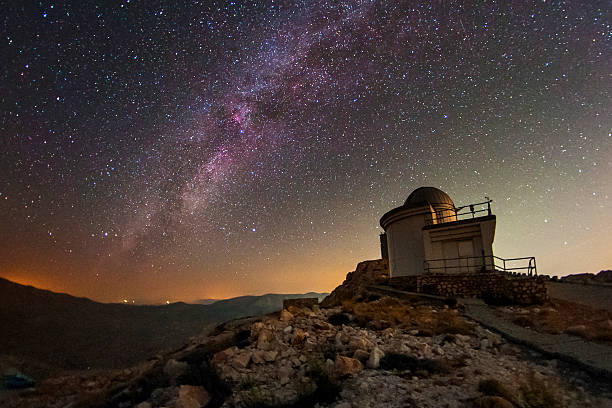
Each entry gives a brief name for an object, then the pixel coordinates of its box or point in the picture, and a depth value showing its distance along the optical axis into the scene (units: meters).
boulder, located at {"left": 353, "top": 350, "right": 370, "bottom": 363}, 7.82
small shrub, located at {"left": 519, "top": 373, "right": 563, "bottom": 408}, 4.97
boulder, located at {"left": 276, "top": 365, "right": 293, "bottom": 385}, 7.18
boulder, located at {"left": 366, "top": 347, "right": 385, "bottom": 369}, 7.41
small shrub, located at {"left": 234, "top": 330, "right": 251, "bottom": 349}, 9.93
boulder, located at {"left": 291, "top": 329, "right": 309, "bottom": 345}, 9.57
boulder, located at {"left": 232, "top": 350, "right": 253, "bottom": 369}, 8.17
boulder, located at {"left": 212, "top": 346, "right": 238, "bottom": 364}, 8.66
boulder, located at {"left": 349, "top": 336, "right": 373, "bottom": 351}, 8.58
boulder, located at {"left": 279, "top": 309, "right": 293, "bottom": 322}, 12.40
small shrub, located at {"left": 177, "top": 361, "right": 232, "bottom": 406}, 6.85
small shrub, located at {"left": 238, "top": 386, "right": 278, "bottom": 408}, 6.10
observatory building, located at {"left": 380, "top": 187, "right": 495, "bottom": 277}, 19.84
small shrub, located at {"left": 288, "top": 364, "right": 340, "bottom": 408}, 5.79
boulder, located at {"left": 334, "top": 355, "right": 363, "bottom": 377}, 6.97
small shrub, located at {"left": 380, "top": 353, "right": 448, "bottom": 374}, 7.05
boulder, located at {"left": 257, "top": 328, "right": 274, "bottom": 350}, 9.29
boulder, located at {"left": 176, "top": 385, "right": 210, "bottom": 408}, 6.43
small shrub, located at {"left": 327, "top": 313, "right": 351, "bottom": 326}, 12.59
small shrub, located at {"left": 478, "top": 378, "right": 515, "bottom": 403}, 5.17
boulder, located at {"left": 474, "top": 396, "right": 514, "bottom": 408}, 4.70
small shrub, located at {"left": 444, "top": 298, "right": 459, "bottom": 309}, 15.60
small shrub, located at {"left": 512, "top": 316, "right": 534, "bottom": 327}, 11.73
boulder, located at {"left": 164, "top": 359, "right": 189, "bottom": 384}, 8.74
